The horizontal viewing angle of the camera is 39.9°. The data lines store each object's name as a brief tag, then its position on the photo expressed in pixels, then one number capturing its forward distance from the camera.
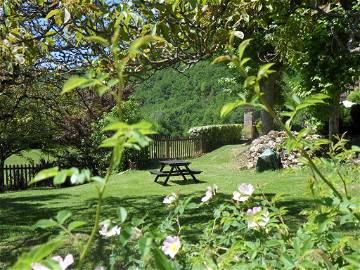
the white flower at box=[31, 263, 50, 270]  1.20
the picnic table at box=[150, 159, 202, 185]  12.62
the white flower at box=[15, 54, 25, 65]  3.90
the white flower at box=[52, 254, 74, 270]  1.26
